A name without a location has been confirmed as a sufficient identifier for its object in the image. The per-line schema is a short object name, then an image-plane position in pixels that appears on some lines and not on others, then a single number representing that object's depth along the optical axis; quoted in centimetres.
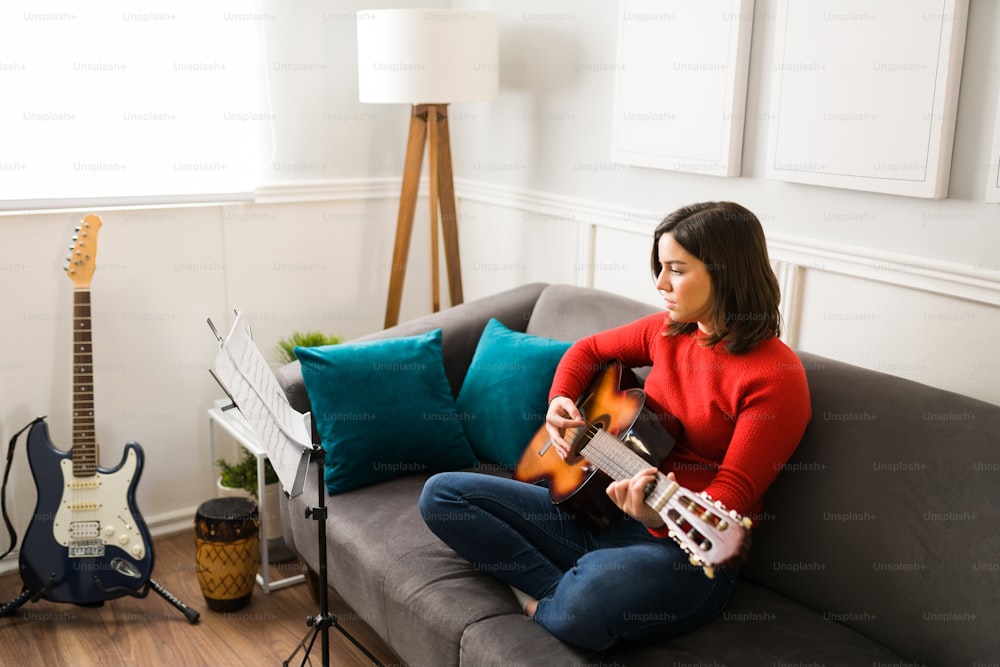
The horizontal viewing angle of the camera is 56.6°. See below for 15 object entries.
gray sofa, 166
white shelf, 265
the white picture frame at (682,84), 233
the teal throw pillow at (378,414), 236
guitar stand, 254
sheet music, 174
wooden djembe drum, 255
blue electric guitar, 255
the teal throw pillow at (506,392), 238
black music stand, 192
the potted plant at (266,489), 281
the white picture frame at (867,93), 189
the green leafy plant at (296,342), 291
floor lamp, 274
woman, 171
